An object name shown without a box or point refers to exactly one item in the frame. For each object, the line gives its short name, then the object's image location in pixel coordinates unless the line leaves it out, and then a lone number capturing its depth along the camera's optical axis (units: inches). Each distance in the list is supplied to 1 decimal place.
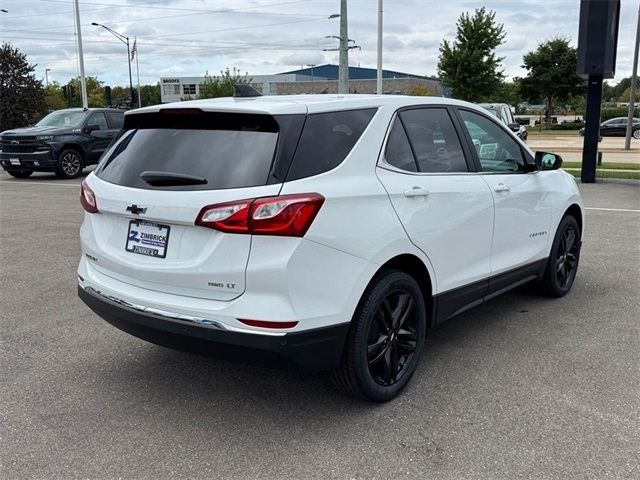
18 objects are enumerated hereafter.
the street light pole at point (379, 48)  1330.1
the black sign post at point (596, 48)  510.9
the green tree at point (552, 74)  2138.3
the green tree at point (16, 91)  1612.9
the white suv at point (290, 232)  119.5
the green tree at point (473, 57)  1667.1
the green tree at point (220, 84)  2490.2
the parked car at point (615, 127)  1729.8
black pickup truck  631.2
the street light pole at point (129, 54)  2022.6
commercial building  3396.7
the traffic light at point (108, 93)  1478.8
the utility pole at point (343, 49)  1179.9
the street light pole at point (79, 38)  1455.5
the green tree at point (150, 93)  4710.1
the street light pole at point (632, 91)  1160.8
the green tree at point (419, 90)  2659.5
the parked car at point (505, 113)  835.4
